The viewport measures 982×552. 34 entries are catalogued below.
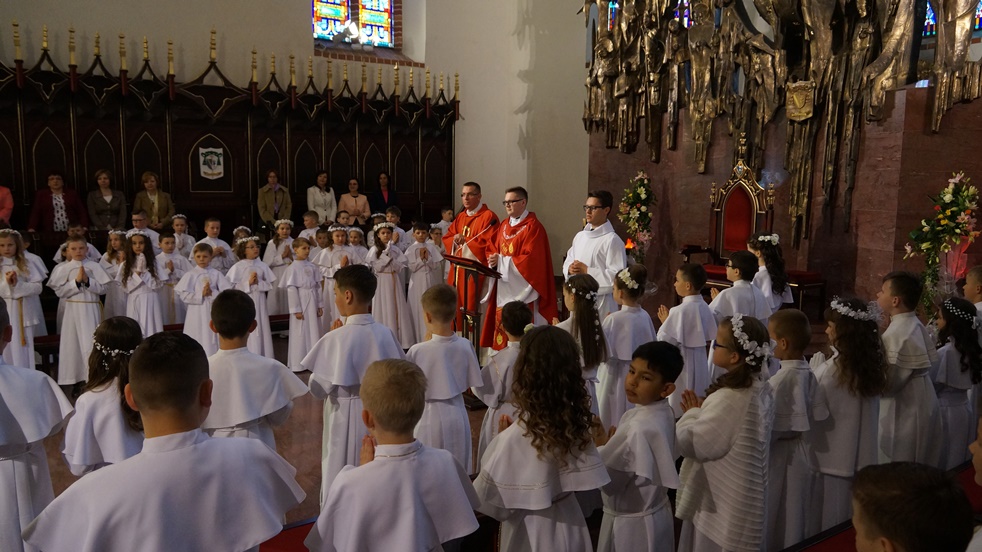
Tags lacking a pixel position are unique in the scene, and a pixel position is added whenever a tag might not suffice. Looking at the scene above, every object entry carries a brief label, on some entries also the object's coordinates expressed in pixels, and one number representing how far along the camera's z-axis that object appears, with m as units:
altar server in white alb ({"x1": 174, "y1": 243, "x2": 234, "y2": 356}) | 7.87
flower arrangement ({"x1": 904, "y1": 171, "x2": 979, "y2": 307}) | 7.91
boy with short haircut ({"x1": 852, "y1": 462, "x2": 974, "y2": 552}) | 1.79
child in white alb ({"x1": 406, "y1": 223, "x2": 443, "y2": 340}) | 10.03
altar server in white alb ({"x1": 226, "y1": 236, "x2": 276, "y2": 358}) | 8.37
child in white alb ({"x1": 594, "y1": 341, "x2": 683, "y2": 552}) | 3.08
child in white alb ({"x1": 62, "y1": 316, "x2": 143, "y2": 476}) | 3.36
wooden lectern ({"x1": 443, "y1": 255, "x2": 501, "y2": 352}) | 6.37
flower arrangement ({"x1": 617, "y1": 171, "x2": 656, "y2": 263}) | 11.97
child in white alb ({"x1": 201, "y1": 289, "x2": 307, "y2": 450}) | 3.58
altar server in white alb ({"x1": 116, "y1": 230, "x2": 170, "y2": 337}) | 8.10
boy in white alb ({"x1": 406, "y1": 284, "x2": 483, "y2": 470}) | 4.18
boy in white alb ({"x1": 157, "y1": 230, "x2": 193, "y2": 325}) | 8.62
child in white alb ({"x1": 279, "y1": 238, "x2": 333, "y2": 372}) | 8.92
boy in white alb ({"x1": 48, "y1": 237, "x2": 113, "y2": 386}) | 7.71
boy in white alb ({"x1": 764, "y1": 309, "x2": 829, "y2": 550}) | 3.72
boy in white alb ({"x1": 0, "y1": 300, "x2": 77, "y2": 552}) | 3.19
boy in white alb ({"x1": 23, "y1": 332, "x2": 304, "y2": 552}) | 2.00
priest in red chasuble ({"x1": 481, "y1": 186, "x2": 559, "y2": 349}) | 7.11
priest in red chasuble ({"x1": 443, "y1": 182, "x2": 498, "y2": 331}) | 7.74
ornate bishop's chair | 10.83
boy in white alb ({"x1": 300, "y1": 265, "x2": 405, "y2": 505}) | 4.23
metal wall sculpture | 9.21
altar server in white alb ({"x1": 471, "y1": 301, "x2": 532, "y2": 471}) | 4.32
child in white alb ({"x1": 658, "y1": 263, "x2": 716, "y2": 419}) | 5.73
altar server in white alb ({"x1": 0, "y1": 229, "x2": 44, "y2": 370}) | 7.24
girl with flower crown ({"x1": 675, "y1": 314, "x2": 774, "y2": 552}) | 3.26
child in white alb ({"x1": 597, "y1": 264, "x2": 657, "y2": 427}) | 5.48
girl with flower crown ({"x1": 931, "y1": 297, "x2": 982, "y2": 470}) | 4.55
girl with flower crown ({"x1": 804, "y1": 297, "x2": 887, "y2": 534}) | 3.89
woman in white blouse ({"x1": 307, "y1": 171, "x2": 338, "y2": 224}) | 13.81
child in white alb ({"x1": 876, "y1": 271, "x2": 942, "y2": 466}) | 4.34
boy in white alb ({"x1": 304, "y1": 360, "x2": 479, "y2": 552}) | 2.41
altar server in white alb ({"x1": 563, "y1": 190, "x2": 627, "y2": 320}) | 7.01
